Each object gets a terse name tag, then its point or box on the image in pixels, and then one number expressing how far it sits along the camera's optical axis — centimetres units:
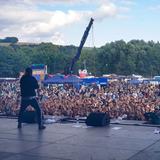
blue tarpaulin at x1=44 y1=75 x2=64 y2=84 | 2669
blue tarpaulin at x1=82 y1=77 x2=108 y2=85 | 2718
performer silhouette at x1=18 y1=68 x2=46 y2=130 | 742
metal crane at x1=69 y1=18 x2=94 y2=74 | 3941
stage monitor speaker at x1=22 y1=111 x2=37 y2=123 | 823
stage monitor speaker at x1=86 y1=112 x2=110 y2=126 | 772
